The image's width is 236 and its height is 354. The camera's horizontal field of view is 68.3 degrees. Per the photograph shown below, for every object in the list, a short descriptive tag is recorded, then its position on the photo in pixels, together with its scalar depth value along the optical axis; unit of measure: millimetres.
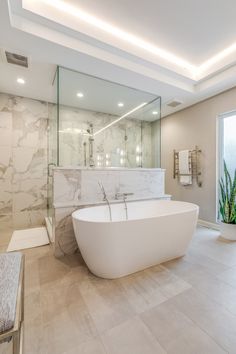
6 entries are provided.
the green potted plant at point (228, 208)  2867
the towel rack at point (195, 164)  3738
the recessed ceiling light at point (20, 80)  2849
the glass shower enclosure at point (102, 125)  2957
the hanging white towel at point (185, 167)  3807
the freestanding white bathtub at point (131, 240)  1706
